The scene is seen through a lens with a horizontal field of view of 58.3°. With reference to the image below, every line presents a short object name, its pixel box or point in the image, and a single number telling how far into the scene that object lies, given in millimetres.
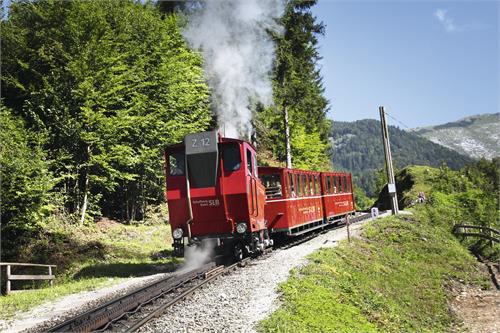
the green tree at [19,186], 17016
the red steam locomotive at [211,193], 13453
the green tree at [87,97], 21141
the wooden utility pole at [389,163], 26058
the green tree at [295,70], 29000
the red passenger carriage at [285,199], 17578
